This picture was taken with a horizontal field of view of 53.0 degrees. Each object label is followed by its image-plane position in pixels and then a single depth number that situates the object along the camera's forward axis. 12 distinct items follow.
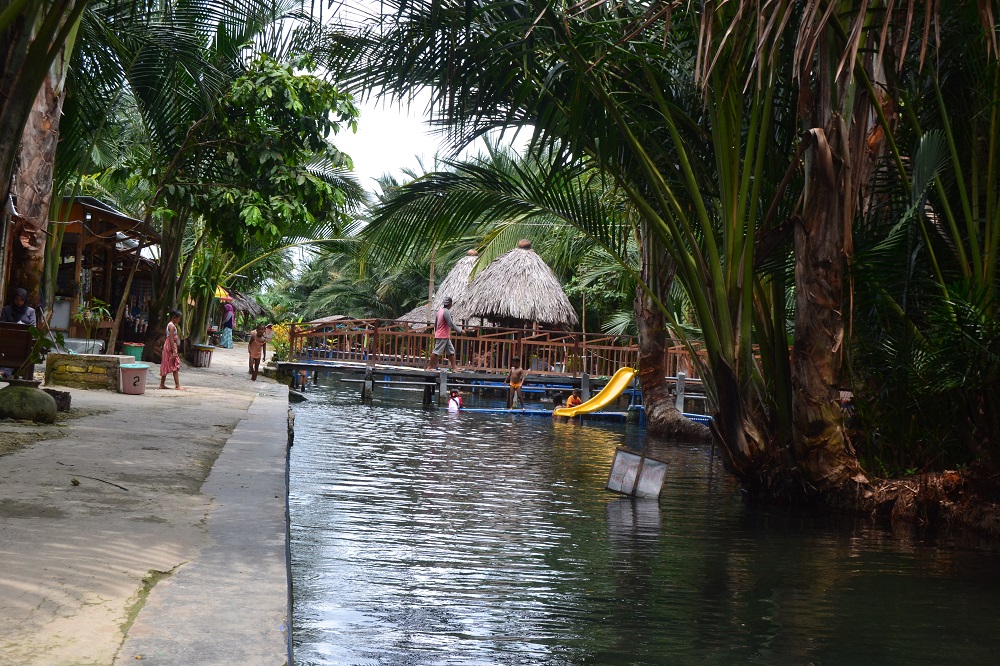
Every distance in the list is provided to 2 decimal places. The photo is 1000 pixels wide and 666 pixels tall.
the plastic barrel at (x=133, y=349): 17.41
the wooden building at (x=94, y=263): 16.98
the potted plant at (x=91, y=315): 15.67
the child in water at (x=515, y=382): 18.73
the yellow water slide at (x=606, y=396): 17.28
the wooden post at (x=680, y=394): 18.67
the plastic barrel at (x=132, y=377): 12.02
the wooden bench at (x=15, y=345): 9.43
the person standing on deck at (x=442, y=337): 19.78
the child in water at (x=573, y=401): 18.14
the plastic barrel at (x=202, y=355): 20.05
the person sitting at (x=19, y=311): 10.86
